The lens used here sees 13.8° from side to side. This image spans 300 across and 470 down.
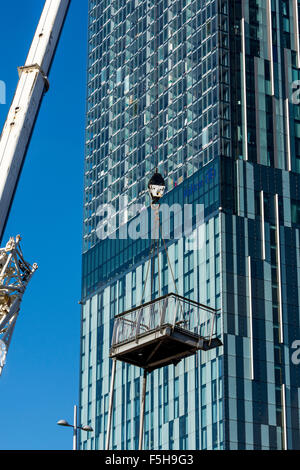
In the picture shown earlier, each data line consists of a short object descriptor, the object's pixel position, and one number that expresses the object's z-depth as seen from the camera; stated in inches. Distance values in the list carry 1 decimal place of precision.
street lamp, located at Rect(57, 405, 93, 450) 2568.2
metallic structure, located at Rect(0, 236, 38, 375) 1585.9
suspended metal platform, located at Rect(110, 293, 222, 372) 1830.7
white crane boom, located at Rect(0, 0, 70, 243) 1624.0
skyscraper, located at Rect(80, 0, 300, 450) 4992.6
